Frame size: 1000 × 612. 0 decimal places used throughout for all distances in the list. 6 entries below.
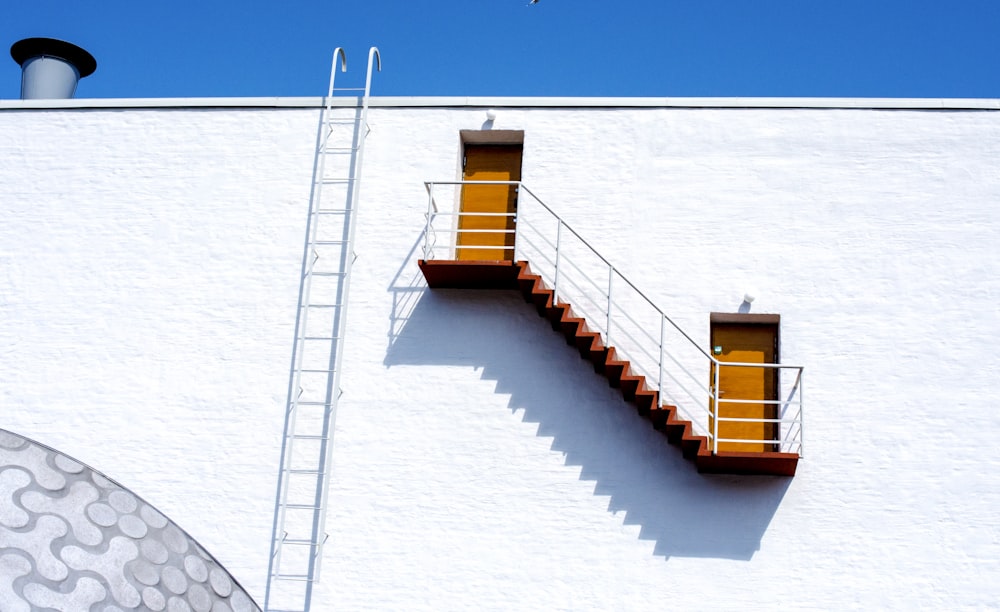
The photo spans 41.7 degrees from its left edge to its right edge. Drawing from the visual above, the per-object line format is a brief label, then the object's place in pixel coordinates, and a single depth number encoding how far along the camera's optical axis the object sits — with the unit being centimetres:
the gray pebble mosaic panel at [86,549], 1302
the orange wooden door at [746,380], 1986
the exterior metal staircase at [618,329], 1888
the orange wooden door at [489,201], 2127
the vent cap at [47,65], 2575
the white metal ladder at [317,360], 1936
